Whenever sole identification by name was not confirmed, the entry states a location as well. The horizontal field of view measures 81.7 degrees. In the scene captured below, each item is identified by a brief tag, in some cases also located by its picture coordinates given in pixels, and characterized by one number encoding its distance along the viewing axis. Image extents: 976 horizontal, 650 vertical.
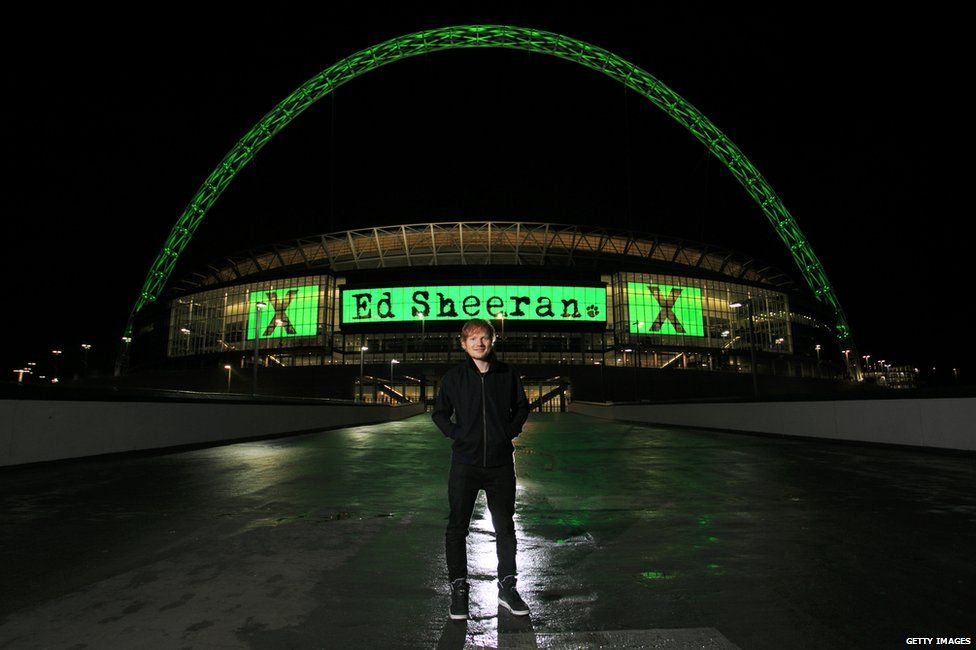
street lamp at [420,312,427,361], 59.97
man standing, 3.66
